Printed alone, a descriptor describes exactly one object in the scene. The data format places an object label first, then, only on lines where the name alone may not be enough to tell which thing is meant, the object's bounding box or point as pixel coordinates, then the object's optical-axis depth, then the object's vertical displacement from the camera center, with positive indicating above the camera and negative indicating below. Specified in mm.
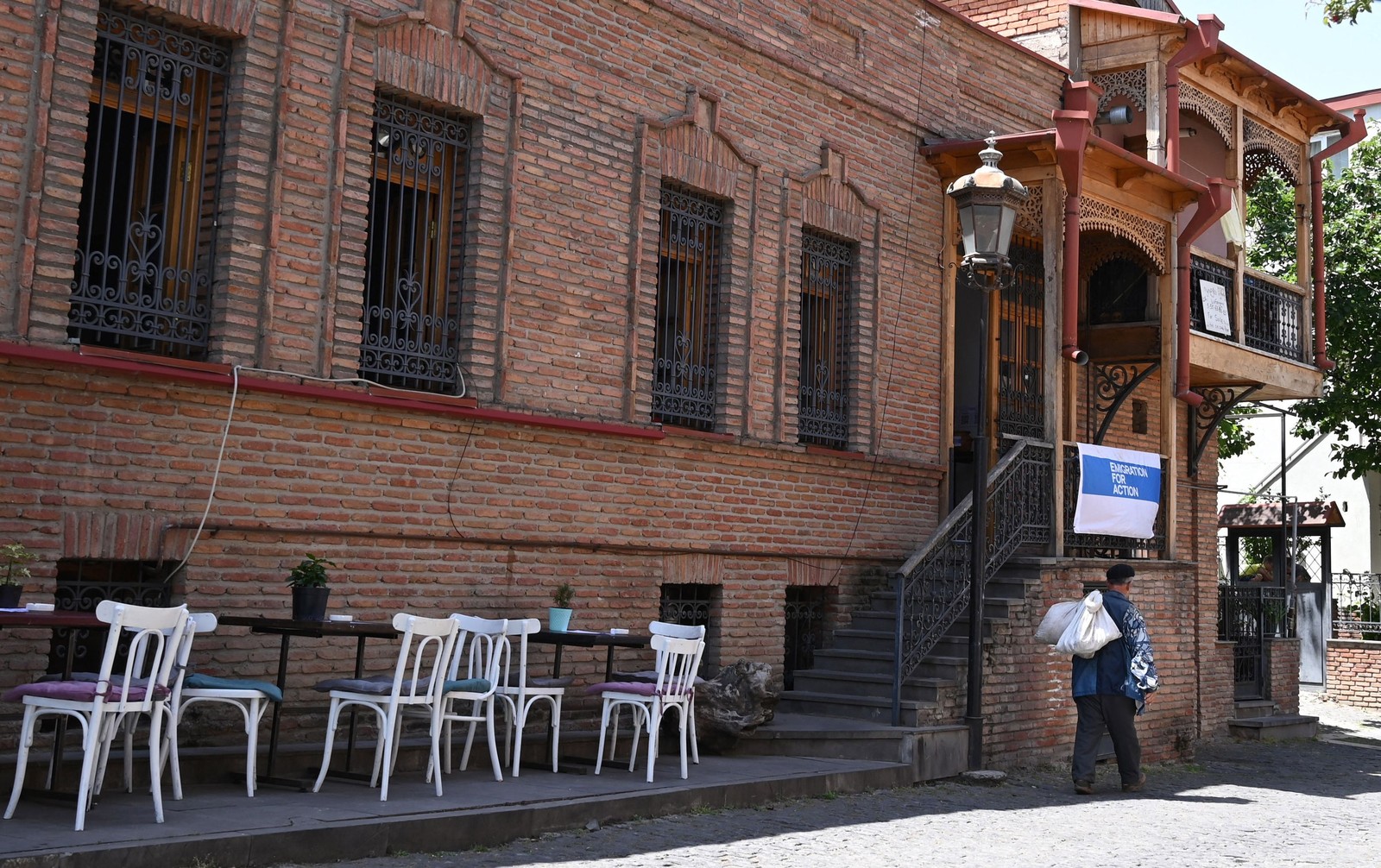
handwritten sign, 15836 +3341
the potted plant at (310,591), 7734 -85
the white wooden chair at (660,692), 8922 -637
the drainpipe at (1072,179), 12984 +3877
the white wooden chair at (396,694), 7465 -609
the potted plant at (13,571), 6797 -43
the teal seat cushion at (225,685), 7141 -558
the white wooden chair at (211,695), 6996 -597
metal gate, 18281 -185
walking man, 10688 -599
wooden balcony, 15789 +3225
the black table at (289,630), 7520 -284
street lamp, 11031 +2632
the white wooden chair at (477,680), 8102 -563
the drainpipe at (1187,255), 14656 +3682
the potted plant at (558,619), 9680 -221
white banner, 13508 +1108
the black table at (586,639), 8898 -325
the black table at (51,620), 6223 -239
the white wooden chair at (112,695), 6191 -566
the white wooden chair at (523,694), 8508 -645
